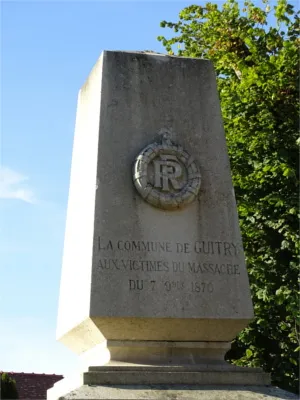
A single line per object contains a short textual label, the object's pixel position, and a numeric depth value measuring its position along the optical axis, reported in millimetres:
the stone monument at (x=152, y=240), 6734
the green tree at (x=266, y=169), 13055
